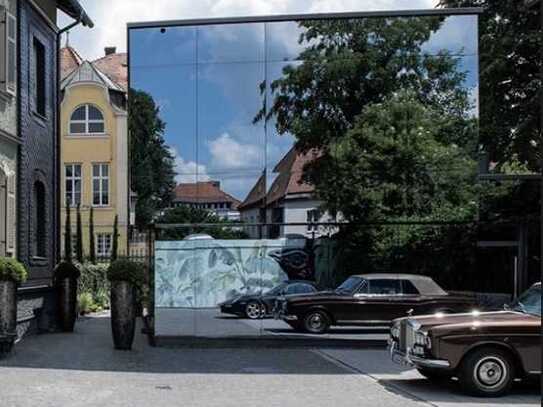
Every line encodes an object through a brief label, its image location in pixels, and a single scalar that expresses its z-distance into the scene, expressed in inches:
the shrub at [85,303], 1132.4
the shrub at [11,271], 601.0
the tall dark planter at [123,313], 674.8
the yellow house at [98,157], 1902.1
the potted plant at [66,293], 813.2
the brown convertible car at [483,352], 470.9
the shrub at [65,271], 830.5
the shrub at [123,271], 692.1
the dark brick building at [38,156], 738.2
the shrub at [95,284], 1278.3
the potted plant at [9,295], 593.9
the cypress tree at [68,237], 1254.1
